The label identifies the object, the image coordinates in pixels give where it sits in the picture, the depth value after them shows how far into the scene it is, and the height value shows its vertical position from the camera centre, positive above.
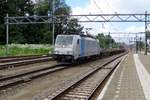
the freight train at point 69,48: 16.99 +0.06
